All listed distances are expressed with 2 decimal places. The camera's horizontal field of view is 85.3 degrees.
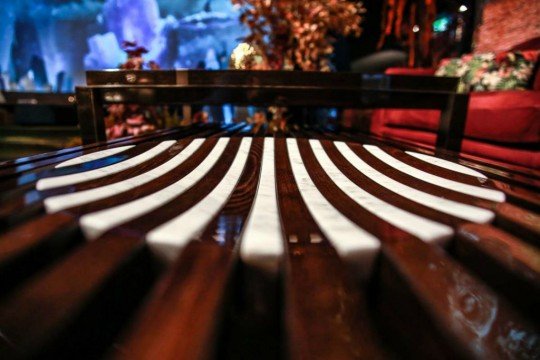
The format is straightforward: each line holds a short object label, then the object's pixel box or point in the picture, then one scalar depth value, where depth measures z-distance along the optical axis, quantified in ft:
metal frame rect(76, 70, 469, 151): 3.99
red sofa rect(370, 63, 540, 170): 5.80
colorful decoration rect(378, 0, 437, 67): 14.11
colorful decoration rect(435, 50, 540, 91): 7.34
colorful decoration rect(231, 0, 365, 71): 6.21
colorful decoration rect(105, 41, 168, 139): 7.79
